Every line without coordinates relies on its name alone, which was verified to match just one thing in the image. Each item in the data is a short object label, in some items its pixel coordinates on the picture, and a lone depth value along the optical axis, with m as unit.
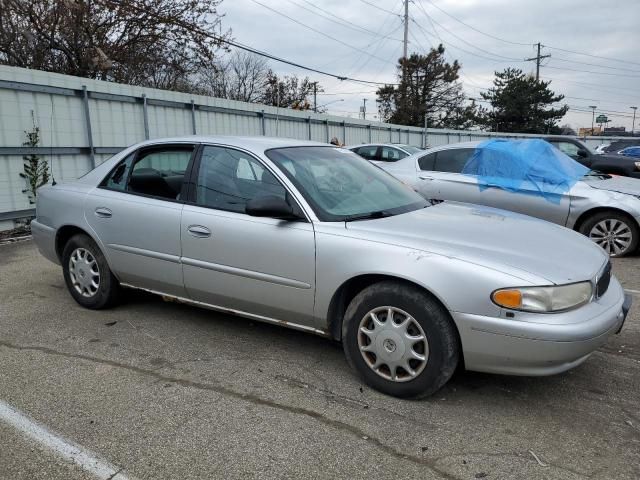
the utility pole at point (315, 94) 49.97
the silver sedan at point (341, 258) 2.71
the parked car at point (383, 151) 14.17
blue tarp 6.79
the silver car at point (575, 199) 6.46
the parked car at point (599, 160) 11.02
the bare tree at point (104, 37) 16.20
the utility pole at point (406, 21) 37.84
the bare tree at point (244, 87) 44.71
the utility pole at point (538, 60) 58.81
